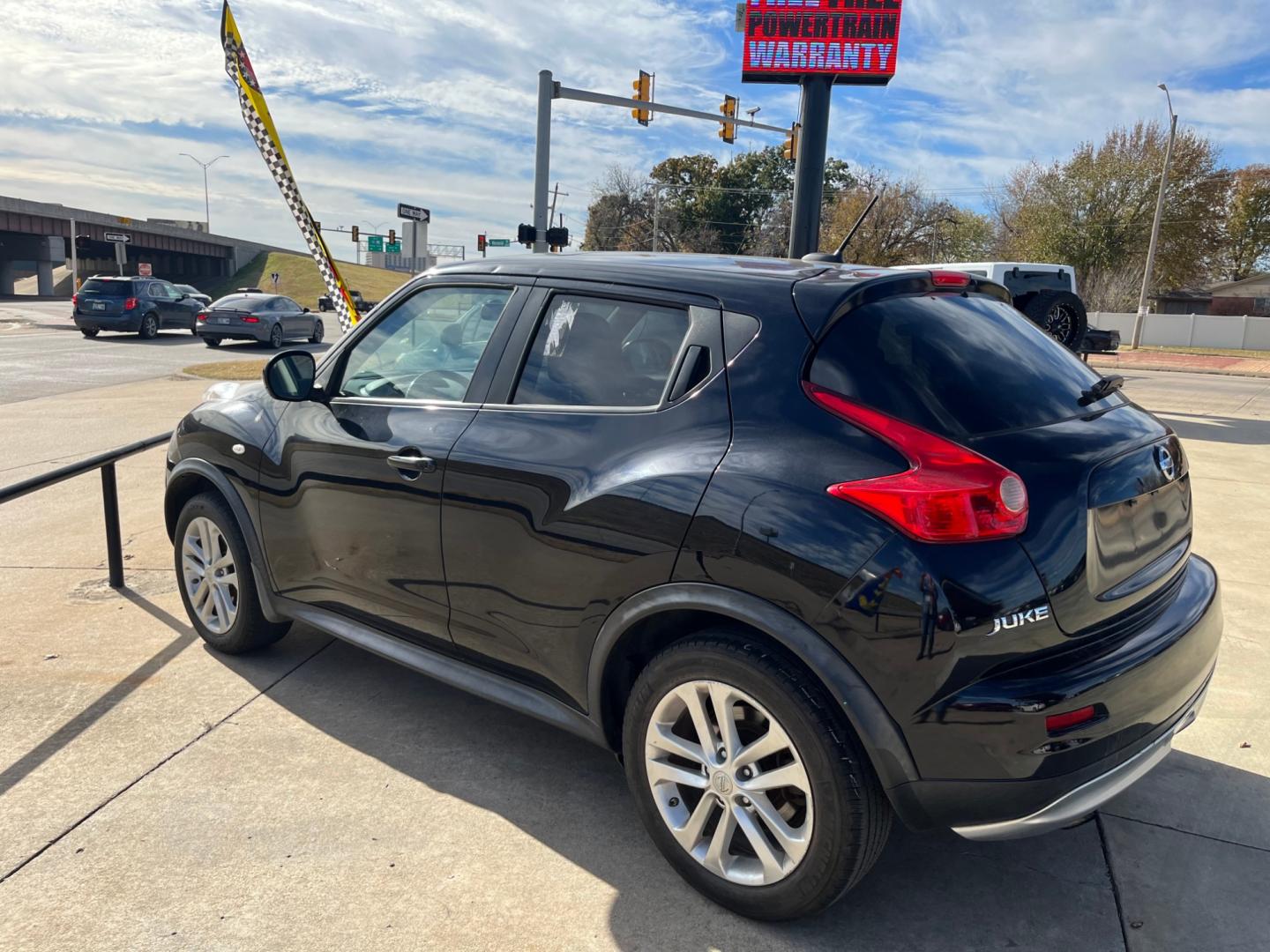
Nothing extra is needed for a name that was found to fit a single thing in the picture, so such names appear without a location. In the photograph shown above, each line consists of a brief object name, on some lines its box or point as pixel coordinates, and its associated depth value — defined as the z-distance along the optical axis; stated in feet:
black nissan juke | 7.07
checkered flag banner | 37.86
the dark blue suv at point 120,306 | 85.30
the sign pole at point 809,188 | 63.46
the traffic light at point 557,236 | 60.34
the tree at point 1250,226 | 207.92
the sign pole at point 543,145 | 58.54
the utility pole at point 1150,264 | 109.29
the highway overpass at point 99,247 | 196.03
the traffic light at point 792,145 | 69.41
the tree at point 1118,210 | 147.23
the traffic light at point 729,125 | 71.31
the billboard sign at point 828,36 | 65.57
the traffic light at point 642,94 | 65.72
